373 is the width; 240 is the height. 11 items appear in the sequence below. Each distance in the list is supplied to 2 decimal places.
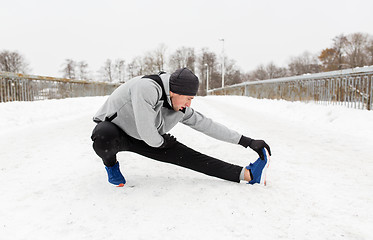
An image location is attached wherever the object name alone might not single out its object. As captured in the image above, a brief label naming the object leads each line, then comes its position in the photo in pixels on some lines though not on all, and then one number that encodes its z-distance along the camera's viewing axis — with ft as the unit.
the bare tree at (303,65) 175.32
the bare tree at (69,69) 166.50
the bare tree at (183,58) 141.10
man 6.36
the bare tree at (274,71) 210.92
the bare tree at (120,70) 196.34
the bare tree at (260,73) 228.22
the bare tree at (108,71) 194.80
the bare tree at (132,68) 177.49
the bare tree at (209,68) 179.32
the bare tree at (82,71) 174.09
